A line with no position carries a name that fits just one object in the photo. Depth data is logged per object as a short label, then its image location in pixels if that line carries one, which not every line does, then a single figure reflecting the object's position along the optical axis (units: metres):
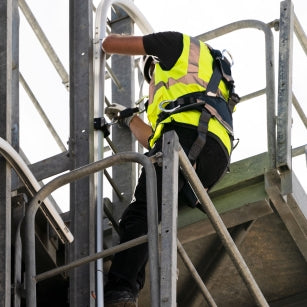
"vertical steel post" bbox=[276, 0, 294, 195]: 11.97
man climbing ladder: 11.61
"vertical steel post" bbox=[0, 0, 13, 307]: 9.98
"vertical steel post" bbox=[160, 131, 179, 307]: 9.11
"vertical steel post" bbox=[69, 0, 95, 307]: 11.08
